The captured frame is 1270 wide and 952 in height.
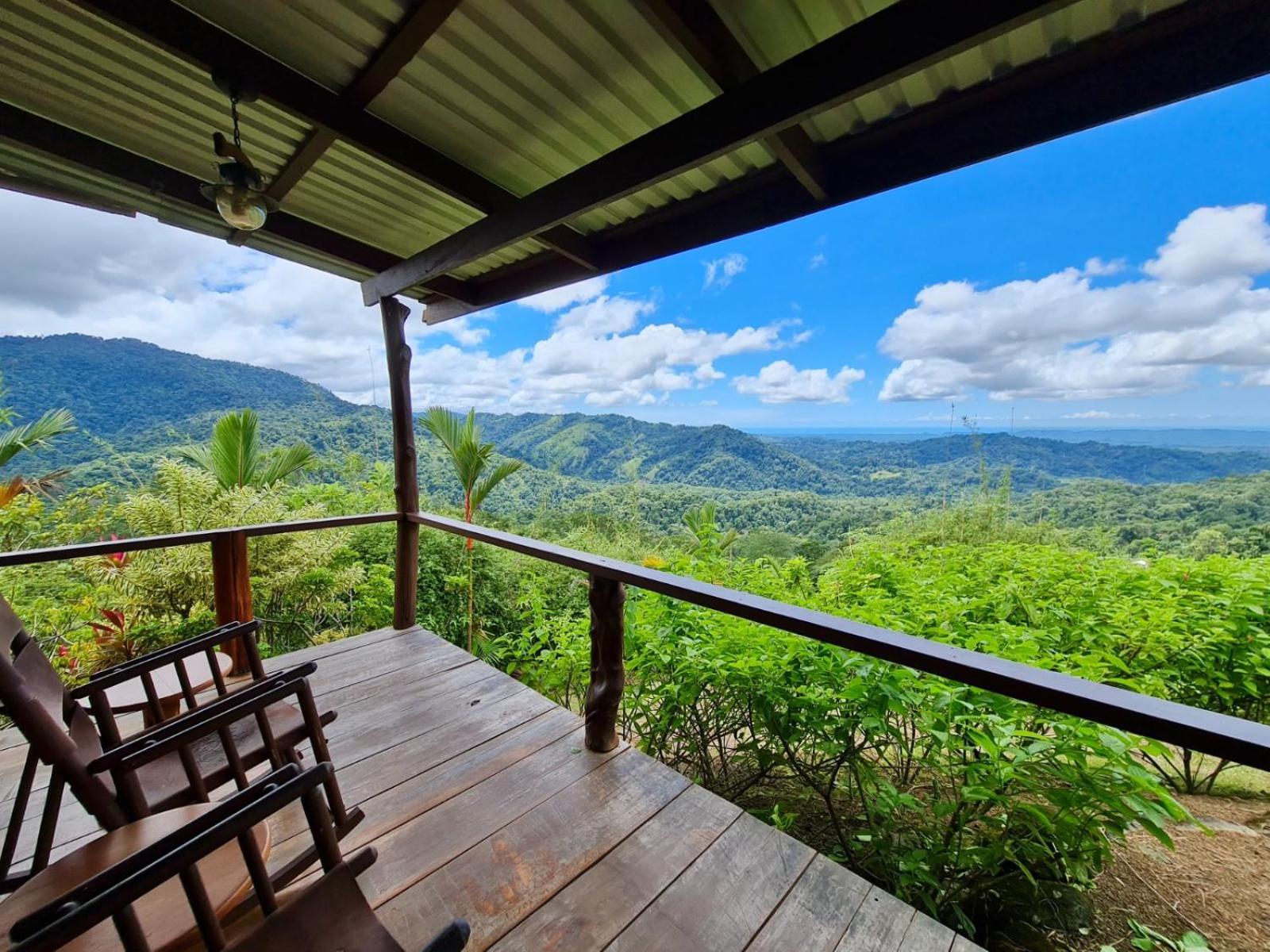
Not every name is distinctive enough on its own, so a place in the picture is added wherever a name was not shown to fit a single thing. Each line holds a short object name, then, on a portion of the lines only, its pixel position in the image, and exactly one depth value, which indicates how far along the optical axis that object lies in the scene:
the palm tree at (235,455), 5.19
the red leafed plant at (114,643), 3.83
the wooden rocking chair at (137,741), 1.09
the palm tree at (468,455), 5.44
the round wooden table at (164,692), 1.67
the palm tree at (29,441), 4.54
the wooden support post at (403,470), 3.30
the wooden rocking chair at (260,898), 0.67
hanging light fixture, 1.77
